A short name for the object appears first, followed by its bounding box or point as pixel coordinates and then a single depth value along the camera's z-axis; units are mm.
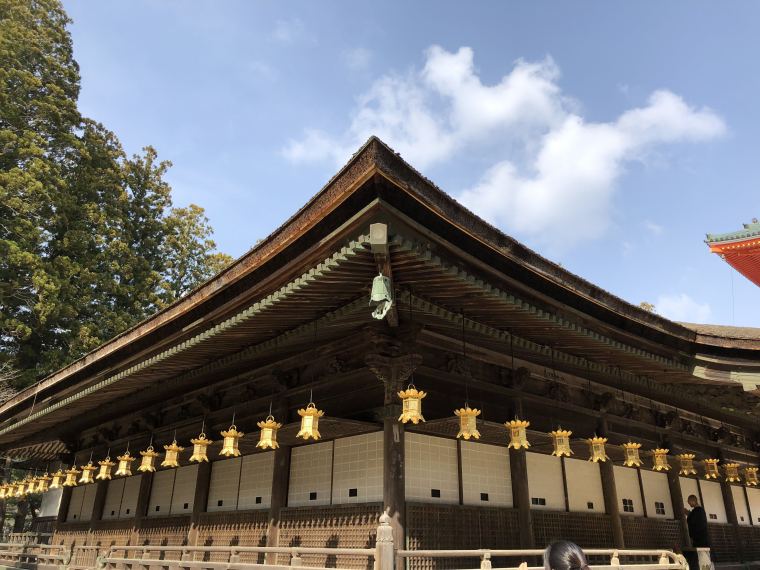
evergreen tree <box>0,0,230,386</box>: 24625
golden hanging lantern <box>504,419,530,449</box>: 8711
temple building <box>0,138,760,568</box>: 7219
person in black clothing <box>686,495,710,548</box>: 12758
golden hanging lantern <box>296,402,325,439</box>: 8008
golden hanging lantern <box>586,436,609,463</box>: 10184
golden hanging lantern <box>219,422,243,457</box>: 9656
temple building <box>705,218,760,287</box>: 23219
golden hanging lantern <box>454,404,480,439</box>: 7836
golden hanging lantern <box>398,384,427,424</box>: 7301
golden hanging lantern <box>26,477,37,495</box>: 17375
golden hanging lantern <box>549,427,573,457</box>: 9398
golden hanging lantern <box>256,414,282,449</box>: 8820
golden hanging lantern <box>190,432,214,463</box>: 10648
